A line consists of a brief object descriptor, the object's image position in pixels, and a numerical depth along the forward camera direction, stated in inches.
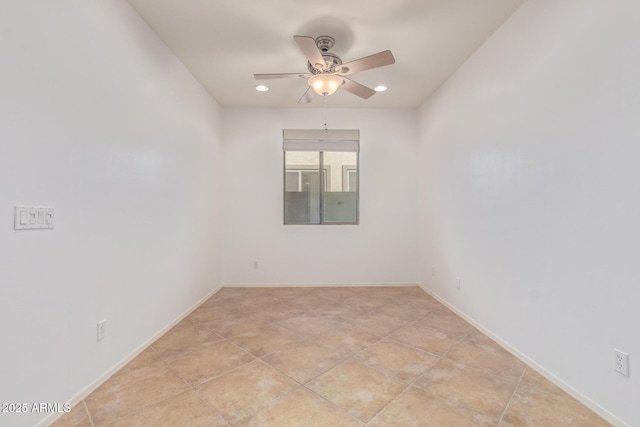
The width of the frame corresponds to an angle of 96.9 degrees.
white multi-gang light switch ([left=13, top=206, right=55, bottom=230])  53.1
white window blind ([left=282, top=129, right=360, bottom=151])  174.1
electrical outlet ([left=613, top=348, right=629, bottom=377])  57.0
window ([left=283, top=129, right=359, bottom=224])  177.3
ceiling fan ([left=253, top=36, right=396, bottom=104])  87.6
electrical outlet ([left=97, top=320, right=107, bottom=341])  72.8
